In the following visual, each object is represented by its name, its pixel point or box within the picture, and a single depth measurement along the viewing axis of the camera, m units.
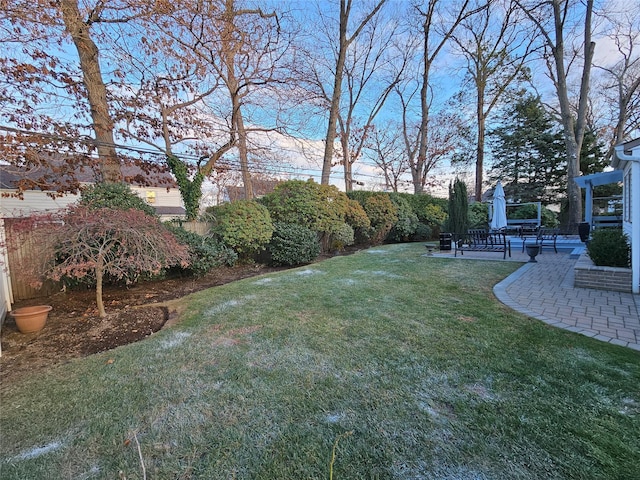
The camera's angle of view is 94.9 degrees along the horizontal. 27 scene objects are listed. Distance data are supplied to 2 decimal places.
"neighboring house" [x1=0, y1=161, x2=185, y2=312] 4.66
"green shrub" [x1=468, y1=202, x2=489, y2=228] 15.70
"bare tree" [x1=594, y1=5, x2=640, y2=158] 15.67
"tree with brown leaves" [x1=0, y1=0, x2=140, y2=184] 5.19
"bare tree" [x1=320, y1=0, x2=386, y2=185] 14.06
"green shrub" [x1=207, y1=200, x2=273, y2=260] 8.09
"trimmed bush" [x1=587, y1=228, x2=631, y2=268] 4.99
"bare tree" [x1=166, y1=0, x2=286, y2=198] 7.89
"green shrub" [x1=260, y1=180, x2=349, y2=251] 9.96
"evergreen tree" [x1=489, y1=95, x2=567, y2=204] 19.36
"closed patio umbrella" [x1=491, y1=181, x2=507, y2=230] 10.70
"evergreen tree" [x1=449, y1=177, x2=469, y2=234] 11.16
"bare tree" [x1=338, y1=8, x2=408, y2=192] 19.53
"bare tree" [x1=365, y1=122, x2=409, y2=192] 24.36
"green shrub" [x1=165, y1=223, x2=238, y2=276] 6.83
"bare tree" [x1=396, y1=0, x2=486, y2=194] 16.84
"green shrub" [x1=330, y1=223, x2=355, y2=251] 11.37
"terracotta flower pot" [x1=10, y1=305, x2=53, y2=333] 3.83
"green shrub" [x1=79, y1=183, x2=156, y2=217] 5.39
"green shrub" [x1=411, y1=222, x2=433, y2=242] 15.70
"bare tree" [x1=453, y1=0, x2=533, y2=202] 16.66
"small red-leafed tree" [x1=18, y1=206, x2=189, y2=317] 4.05
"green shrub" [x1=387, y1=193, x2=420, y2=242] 14.59
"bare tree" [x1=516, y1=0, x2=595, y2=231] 12.77
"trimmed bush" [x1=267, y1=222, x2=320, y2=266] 9.01
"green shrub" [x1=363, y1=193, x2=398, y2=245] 13.55
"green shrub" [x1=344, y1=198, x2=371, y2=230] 12.34
